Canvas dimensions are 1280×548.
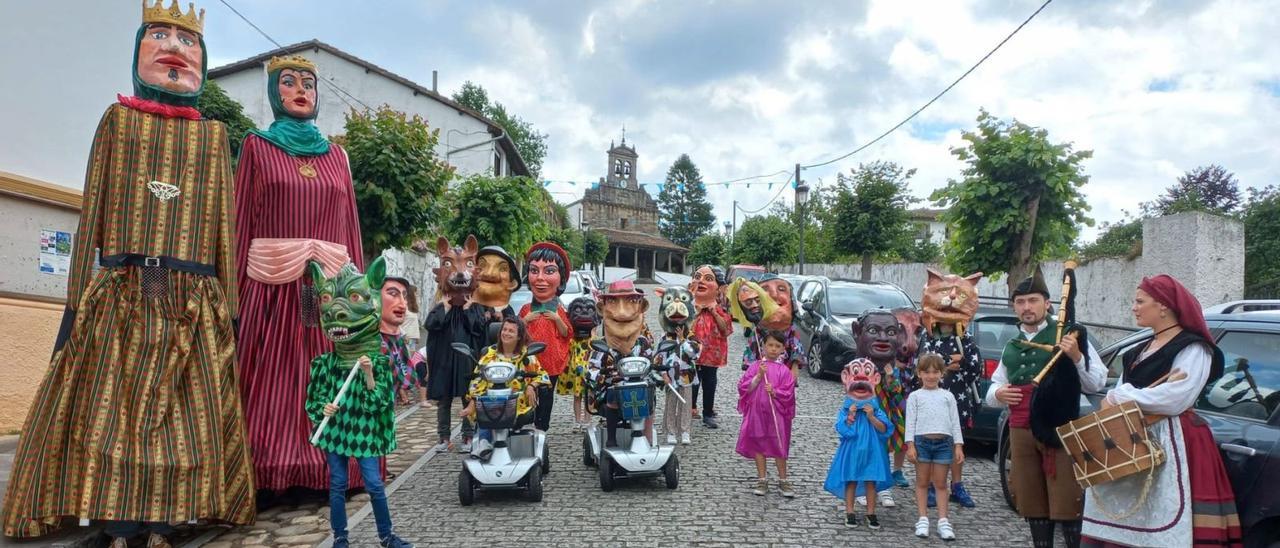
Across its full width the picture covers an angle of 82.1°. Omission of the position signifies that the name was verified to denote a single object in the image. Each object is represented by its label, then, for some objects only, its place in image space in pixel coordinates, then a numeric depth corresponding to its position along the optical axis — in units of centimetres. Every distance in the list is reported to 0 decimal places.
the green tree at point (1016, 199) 1056
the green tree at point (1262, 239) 1643
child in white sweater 518
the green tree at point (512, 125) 4597
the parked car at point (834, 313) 1162
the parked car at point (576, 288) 1664
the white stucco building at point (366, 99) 2500
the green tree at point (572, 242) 3716
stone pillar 1085
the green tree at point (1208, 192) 2909
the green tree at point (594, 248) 5334
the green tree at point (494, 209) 1666
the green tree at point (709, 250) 4813
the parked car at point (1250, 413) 341
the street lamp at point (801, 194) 2467
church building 6556
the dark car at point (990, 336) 712
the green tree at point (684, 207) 8275
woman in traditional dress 351
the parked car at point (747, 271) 2198
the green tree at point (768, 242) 3466
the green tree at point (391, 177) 938
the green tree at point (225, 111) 1645
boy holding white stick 455
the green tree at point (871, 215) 2184
